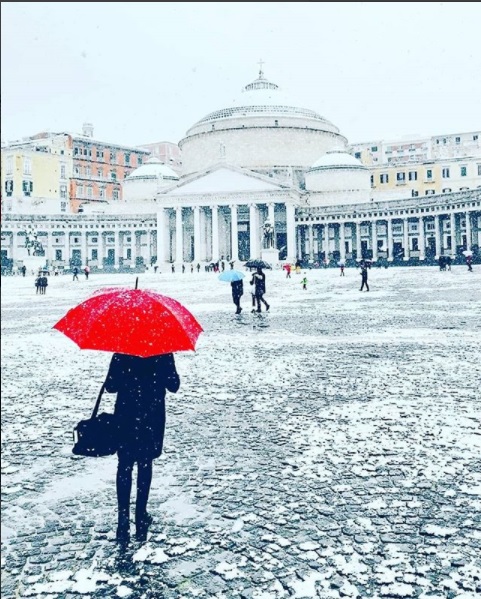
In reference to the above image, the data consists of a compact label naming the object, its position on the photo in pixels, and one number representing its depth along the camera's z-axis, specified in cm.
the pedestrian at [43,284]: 3066
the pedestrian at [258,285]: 1884
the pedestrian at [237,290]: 1858
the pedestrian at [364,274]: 2746
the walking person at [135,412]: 415
